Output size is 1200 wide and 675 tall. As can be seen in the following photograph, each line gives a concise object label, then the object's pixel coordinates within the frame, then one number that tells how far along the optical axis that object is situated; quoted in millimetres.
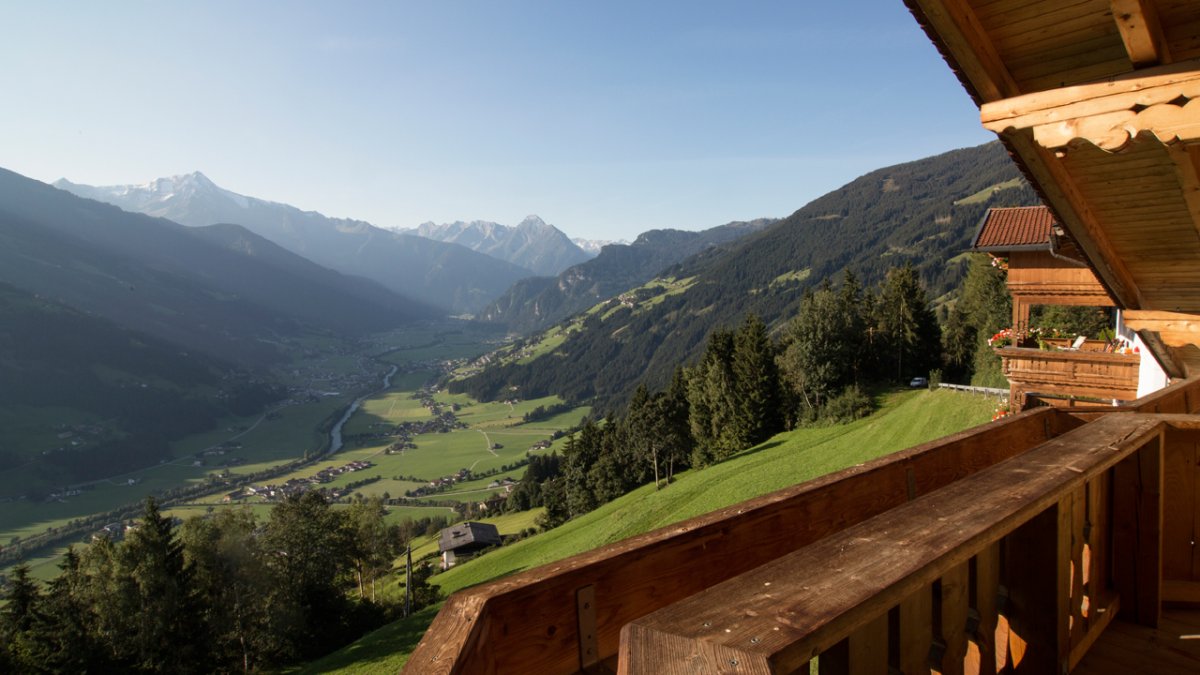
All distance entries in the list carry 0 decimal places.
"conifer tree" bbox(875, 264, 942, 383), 46312
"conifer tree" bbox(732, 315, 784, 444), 43000
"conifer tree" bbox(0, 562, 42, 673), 27047
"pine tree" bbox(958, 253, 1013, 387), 38688
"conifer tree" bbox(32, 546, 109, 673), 27094
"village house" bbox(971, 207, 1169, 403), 12875
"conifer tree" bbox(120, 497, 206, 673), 29312
